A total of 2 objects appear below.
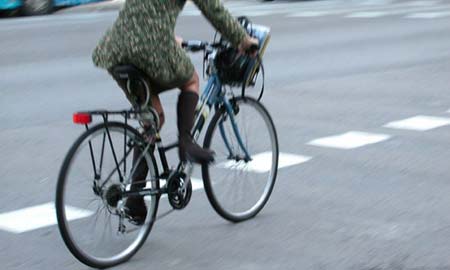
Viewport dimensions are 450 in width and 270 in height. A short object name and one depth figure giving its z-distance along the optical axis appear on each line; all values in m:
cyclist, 7.98
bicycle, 7.81
